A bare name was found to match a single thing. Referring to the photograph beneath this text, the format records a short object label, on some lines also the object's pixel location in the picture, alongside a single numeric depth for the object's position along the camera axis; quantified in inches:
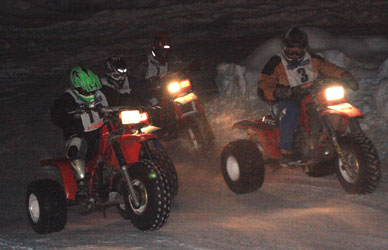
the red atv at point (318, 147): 459.8
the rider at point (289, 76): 519.8
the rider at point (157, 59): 789.9
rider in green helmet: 453.7
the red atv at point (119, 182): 373.7
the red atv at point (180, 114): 700.7
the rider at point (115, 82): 539.5
